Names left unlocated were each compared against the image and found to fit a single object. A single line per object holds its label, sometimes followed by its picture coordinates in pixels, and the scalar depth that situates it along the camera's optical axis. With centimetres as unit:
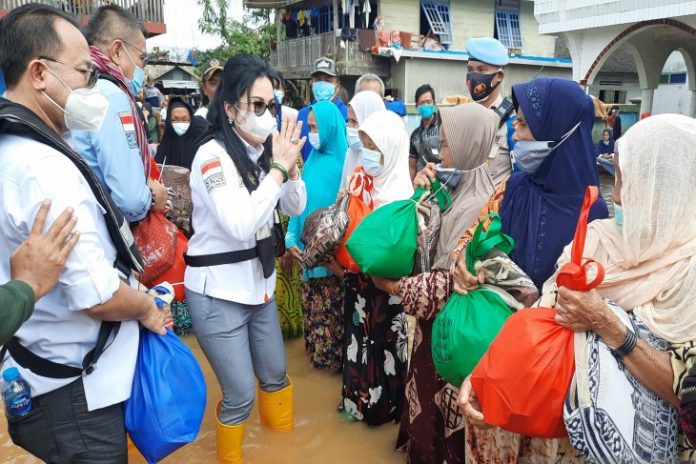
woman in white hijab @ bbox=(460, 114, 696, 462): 127
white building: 1040
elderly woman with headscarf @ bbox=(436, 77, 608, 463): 192
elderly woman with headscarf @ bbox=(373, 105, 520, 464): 222
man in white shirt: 142
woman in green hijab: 338
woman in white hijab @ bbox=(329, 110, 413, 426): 279
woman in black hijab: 438
